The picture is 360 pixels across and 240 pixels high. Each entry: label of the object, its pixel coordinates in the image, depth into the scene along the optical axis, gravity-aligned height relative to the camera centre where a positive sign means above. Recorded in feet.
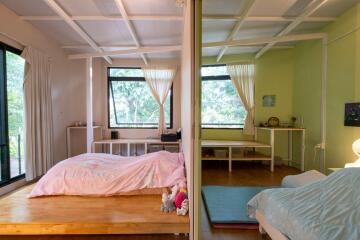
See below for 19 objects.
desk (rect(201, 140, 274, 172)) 14.17 -2.12
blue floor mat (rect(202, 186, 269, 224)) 7.69 -3.81
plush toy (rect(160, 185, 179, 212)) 7.18 -3.06
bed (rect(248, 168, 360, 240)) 4.69 -2.49
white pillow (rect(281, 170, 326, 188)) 8.56 -2.74
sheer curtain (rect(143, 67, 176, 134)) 16.99 +2.65
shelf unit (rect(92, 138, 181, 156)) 15.18 -1.96
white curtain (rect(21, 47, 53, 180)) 10.95 +0.10
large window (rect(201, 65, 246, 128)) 17.06 +1.16
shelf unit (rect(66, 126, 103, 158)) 15.94 -1.77
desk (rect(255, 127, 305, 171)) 13.80 -1.70
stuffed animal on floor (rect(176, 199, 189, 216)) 6.83 -3.09
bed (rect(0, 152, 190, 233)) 6.53 -3.32
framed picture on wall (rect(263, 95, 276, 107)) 16.19 +1.15
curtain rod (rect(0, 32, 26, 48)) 9.75 +3.82
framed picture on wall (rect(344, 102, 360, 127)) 9.60 +0.02
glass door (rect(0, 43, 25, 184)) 10.13 +0.05
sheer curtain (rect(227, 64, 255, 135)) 16.25 +2.19
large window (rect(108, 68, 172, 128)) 17.52 +1.13
